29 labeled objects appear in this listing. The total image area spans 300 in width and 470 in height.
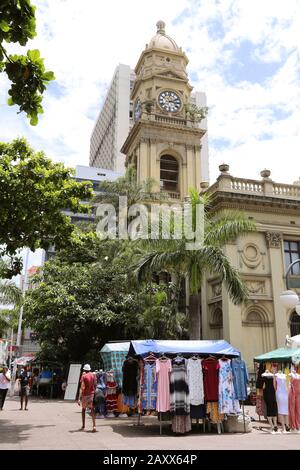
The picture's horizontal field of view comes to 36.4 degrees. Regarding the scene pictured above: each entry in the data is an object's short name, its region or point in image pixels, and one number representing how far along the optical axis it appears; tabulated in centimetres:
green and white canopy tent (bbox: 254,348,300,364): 1389
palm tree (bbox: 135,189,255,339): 1656
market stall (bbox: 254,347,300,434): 1270
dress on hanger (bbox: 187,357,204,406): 1225
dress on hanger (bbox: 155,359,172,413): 1213
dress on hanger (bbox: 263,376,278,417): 1273
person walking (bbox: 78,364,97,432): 1226
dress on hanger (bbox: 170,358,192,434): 1168
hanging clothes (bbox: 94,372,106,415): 1450
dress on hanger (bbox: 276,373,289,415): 1270
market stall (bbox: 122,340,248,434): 1203
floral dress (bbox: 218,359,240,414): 1221
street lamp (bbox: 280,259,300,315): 1338
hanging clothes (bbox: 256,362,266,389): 1450
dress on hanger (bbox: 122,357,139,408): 1362
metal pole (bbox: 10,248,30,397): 2884
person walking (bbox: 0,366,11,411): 1580
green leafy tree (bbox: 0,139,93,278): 1280
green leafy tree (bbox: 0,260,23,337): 2975
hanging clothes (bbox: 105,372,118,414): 1638
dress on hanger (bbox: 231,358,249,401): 1261
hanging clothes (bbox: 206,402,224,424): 1226
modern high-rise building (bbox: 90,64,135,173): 8350
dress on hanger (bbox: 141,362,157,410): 1241
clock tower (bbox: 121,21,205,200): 3741
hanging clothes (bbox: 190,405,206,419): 1225
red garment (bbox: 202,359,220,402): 1238
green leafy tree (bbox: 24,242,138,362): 2442
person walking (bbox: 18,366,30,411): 1739
